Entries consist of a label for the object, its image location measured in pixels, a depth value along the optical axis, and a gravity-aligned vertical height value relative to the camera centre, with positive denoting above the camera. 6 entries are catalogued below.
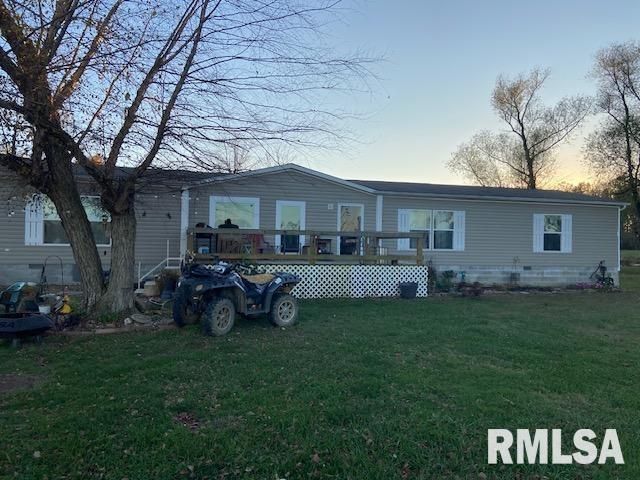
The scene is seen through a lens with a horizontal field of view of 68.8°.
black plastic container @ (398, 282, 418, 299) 11.57 -0.95
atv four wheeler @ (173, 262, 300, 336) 6.75 -0.75
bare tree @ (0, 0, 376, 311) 6.03 +1.86
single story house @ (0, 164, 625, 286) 11.70 +0.88
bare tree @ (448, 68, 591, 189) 32.12 +8.79
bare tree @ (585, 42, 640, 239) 25.47 +7.36
